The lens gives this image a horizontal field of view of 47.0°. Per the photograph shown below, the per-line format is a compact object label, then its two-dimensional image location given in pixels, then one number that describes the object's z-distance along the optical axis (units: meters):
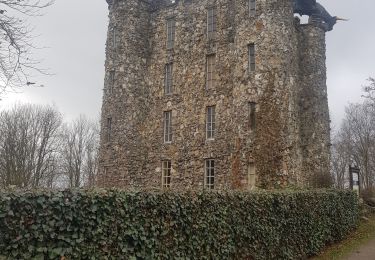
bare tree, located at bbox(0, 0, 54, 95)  8.83
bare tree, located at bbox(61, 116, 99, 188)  50.66
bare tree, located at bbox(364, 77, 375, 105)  28.84
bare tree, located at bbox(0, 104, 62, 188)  34.47
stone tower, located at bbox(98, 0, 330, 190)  21.88
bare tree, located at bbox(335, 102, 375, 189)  44.75
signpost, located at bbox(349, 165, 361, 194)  23.66
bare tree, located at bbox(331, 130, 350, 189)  49.88
